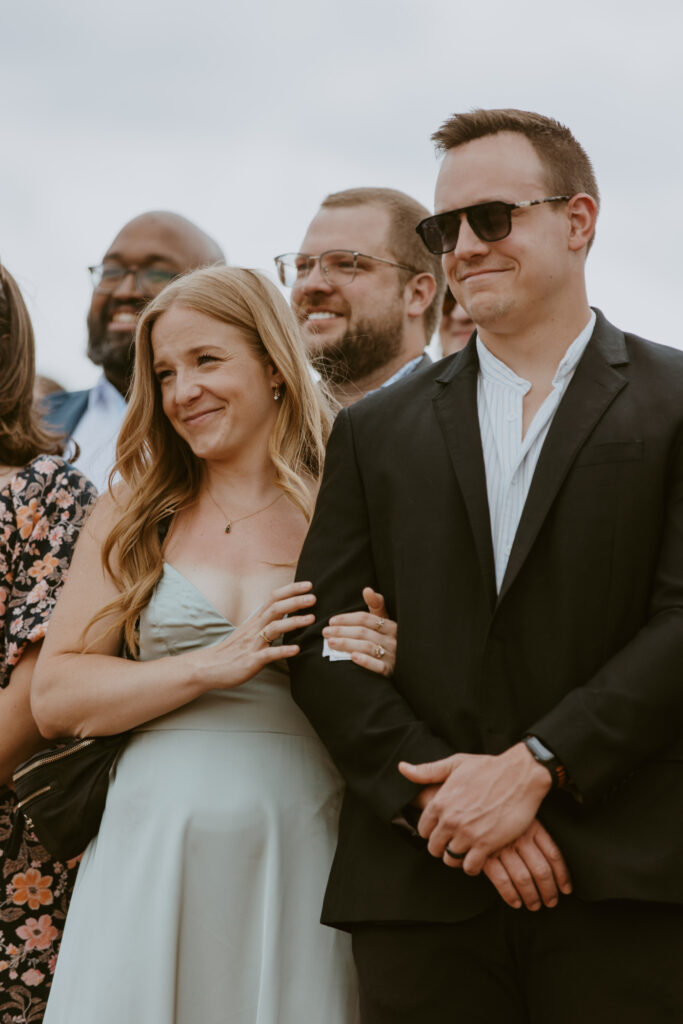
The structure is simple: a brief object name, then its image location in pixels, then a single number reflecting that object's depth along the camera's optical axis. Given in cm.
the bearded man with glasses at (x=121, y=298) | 527
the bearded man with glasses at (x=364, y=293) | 531
